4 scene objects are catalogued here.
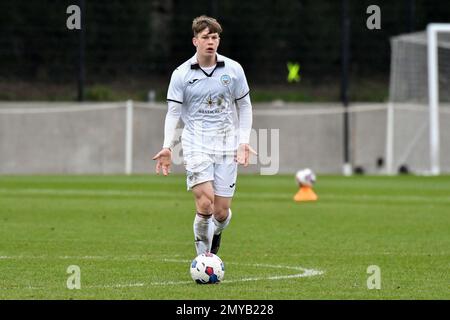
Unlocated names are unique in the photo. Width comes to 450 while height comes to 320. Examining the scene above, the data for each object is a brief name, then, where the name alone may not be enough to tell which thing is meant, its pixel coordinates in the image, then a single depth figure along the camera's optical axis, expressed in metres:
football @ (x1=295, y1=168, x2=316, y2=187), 20.31
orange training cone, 20.78
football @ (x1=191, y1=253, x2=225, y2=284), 9.66
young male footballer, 10.48
